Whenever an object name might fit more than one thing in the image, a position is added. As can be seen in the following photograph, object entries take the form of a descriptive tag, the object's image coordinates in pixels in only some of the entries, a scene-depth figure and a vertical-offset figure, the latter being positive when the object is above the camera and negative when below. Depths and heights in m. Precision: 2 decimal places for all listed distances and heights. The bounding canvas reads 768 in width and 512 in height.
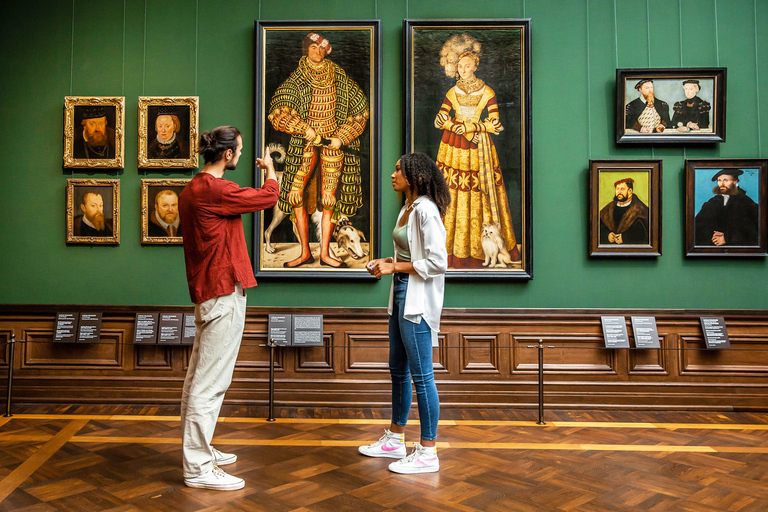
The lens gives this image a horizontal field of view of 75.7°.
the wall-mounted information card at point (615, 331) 4.23 -0.53
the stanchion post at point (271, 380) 3.87 -0.89
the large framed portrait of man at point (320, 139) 4.36 +1.15
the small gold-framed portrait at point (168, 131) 4.38 +1.22
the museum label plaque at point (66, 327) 4.29 -0.51
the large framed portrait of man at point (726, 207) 4.30 +0.54
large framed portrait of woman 4.34 +1.33
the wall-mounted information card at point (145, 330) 4.29 -0.54
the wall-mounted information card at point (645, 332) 4.23 -0.54
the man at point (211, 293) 2.52 -0.13
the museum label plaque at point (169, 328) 4.28 -0.52
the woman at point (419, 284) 2.69 -0.08
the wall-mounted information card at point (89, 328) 4.31 -0.52
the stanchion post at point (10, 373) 3.86 -0.83
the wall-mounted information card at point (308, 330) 4.24 -0.53
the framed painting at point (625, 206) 4.32 +0.55
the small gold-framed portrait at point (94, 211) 4.38 +0.51
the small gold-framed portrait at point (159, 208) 4.38 +0.53
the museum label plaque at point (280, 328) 4.25 -0.51
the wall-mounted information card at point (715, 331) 4.23 -0.53
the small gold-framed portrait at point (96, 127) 4.40 +1.26
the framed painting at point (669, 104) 4.31 +1.45
